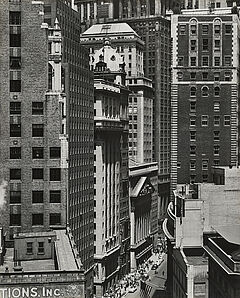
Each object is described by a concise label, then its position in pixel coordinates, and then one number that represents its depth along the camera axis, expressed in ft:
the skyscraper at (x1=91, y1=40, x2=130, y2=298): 648.79
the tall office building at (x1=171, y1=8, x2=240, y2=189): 644.69
